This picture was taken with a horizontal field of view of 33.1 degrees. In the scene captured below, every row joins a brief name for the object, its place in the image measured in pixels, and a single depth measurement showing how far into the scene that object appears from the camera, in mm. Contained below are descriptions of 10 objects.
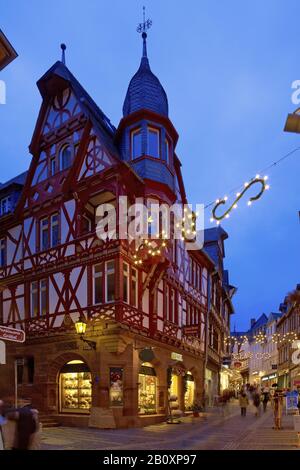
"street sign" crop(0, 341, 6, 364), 8645
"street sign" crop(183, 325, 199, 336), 24641
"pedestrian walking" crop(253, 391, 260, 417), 27003
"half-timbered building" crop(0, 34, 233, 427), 18609
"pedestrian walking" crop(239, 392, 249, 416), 26328
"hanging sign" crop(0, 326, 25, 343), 7473
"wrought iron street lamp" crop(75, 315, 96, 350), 17562
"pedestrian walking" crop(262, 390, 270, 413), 30912
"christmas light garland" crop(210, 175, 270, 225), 9594
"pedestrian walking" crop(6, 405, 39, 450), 6199
